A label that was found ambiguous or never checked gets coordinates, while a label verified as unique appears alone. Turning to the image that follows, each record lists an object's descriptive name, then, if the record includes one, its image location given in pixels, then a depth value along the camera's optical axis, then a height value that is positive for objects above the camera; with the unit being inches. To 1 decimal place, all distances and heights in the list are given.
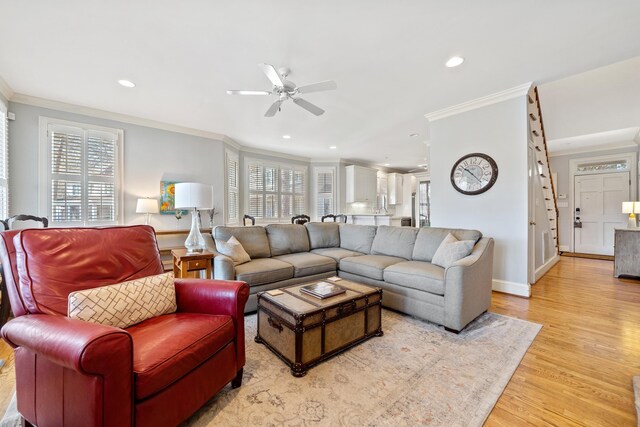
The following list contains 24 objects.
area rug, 56.1 -43.1
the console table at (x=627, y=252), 158.7 -23.6
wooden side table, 103.3 -20.1
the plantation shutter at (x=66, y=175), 142.8 +20.0
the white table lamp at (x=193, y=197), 107.0 +6.0
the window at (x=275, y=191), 249.9 +21.3
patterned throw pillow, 53.3 -19.7
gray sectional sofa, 95.0 -23.5
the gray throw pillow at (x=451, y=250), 105.3 -15.4
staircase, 137.3 +37.6
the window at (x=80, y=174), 141.9 +20.9
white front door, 224.5 +3.7
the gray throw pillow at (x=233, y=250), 119.1 -17.6
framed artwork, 174.5 +9.6
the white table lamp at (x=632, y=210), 177.6 +2.2
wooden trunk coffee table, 71.0 -32.8
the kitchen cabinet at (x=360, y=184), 294.8 +32.4
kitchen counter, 269.4 -6.9
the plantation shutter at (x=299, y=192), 282.4 +21.4
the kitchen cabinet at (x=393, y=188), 343.6 +31.6
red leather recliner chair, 40.0 -24.3
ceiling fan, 91.2 +46.3
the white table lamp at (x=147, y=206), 158.6 +3.3
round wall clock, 138.9 +21.4
